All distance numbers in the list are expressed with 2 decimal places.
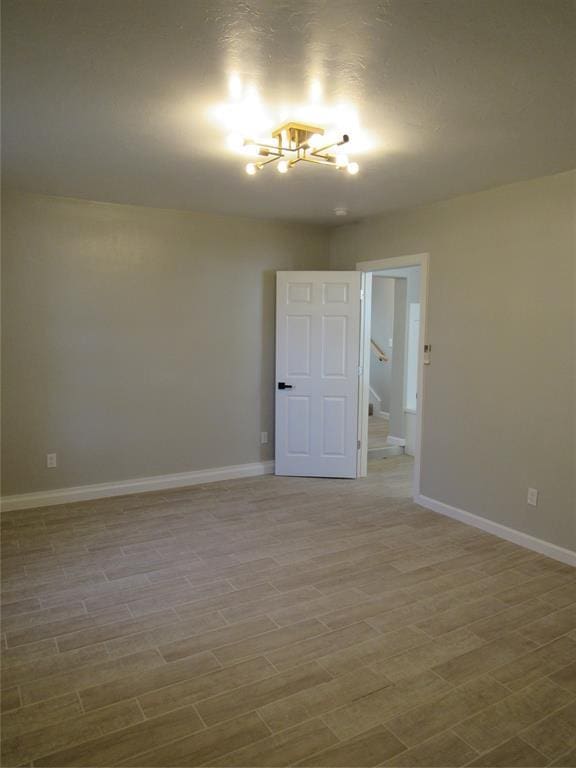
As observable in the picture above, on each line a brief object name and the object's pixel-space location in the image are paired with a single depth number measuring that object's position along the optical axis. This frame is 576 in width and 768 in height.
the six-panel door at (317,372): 5.34
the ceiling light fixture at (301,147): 2.72
